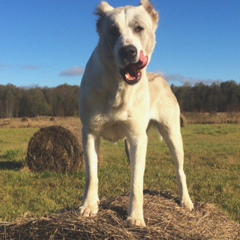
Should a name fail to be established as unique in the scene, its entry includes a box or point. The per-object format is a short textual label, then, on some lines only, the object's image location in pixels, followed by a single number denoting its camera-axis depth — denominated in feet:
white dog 12.09
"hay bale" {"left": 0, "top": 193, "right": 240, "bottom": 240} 11.42
